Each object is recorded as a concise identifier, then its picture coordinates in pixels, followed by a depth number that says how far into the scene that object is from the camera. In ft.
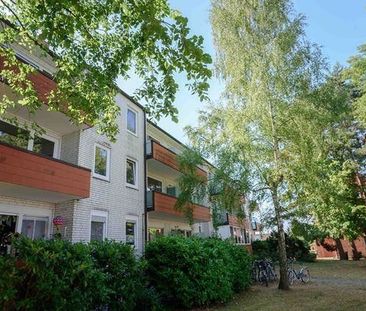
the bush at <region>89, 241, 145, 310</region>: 26.17
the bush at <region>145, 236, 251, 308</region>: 31.96
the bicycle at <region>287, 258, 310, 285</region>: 52.66
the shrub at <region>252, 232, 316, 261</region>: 107.24
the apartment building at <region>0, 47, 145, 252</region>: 32.12
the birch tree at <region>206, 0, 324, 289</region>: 44.09
